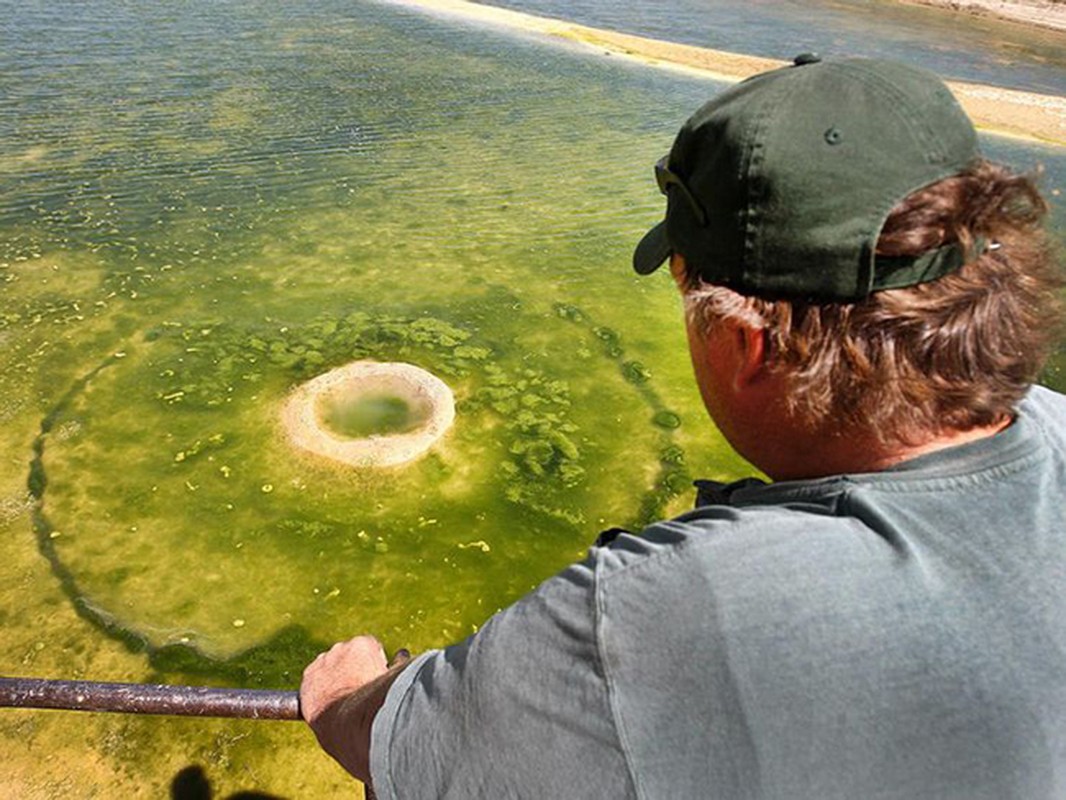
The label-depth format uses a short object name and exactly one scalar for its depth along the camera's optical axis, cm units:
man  69
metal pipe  120
